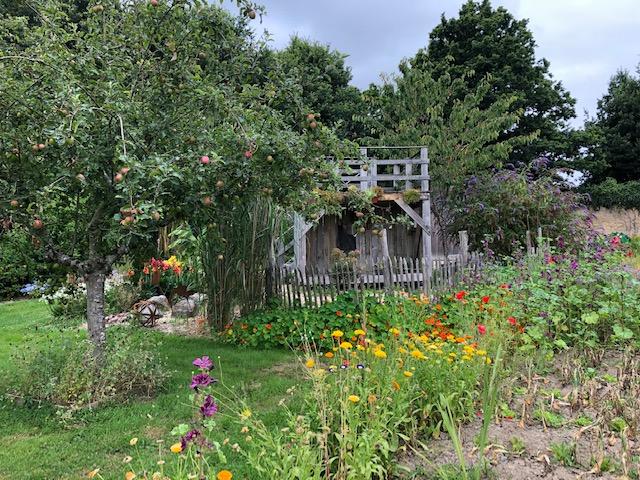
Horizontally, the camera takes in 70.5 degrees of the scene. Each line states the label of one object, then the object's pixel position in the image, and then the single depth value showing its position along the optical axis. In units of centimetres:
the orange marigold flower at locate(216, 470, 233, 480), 150
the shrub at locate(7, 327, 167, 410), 354
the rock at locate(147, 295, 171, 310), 809
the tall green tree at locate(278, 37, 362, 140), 2014
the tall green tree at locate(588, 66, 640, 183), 2228
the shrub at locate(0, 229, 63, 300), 406
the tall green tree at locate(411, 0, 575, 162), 2019
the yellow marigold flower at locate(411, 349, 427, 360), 248
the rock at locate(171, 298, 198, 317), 774
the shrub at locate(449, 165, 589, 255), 1009
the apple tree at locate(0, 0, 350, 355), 318
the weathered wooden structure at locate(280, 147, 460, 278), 1034
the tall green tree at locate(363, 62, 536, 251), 1330
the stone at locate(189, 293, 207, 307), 680
